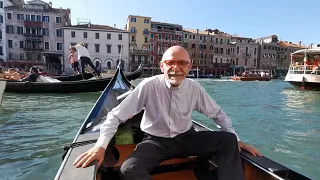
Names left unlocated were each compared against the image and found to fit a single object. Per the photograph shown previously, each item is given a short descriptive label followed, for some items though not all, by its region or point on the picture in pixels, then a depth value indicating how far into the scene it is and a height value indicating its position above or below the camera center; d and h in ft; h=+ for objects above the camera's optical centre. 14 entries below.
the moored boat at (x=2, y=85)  15.56 -0.67
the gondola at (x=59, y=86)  25.23 -1.18
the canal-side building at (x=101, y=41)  82.89 +12.13
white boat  40.70 +0.41
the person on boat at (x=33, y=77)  26.43 -0.22
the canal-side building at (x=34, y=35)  79.05 +13.50
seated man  4.29 -0.86
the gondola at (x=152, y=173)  3.74 -1.62
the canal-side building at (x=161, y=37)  101.14 +16.28
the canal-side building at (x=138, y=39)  96.37 +14.68
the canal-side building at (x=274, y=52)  127.54 +12.42
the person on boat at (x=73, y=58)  26.42 +2.11
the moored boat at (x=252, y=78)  78.38 -0.91
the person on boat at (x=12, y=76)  28.49 -0.12
